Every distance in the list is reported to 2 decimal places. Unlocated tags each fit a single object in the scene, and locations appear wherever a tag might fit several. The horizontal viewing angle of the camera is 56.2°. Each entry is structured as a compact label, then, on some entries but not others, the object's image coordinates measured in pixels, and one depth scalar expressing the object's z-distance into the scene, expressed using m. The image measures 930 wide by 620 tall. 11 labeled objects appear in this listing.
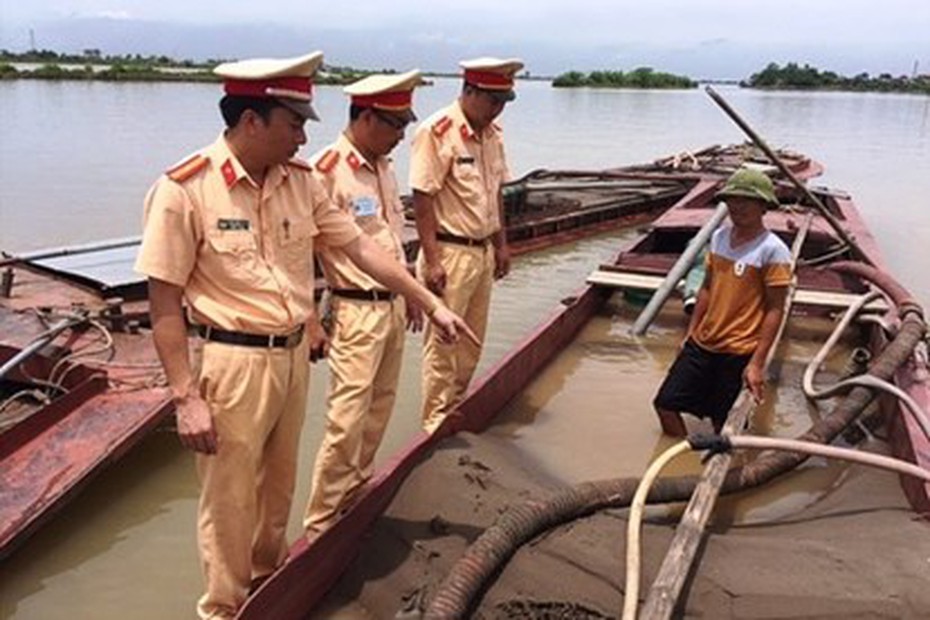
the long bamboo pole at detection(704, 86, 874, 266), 5.55
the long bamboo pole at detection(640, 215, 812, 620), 2.58
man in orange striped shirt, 3.83
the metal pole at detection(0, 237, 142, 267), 6.35
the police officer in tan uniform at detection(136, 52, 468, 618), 2.37
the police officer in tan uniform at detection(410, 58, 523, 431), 4.11
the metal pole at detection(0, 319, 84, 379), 4.14
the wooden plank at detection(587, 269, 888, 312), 6.39
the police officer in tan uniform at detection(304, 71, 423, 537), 3.26
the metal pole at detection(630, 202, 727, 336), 6.57
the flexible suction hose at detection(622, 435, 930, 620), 2.81
